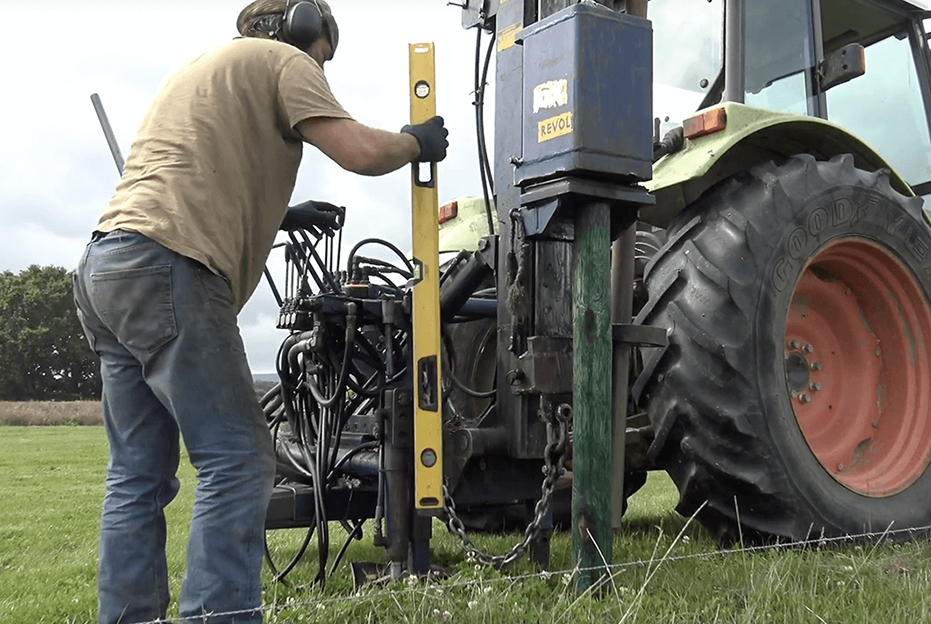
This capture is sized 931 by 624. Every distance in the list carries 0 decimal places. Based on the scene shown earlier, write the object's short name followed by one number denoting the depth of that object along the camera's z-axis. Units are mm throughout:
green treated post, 2420
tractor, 2461
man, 2082
